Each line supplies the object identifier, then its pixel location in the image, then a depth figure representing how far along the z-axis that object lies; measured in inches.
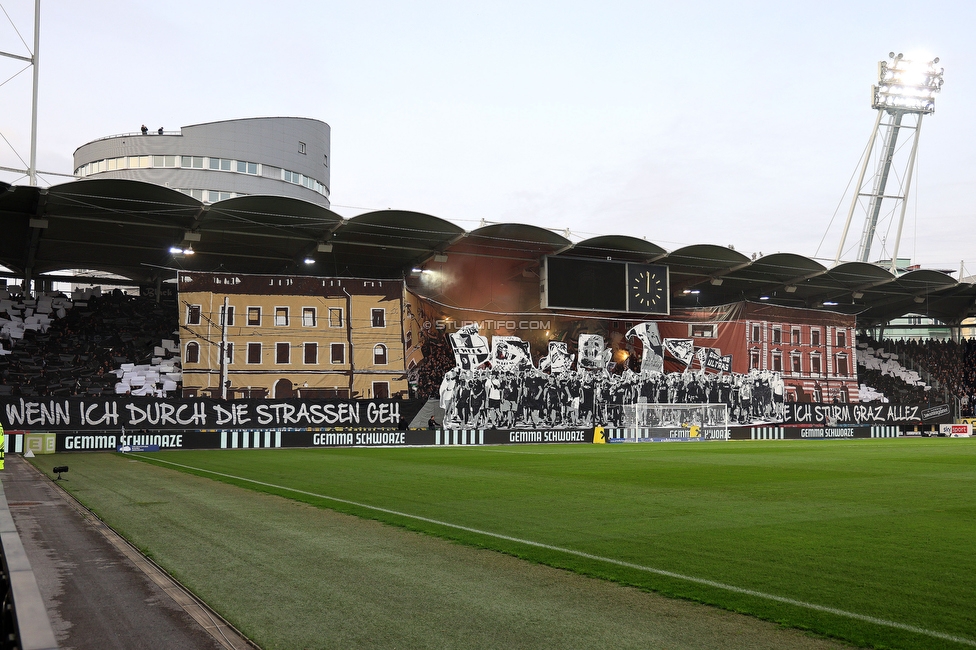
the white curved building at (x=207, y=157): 3225.9
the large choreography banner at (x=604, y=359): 1978.3
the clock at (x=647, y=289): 2016.5
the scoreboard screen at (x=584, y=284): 1948.8
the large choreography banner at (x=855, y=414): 2207.2
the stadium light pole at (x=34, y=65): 1382.9
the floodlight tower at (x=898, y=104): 2404.0
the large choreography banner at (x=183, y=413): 1343.5
